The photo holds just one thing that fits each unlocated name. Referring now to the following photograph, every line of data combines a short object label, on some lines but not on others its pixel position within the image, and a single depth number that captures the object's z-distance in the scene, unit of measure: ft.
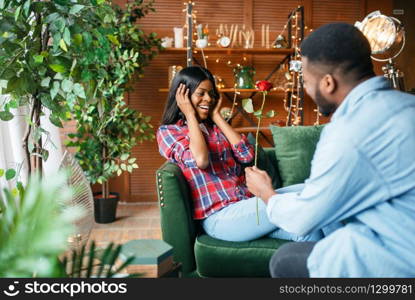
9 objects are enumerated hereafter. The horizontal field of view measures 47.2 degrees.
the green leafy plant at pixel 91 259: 2.42
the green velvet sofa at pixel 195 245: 6.64
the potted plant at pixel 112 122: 12.21
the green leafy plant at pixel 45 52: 5.24
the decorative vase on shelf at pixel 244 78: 14.98
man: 3.63
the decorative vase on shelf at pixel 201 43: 14.26
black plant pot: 13.13
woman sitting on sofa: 6.61
